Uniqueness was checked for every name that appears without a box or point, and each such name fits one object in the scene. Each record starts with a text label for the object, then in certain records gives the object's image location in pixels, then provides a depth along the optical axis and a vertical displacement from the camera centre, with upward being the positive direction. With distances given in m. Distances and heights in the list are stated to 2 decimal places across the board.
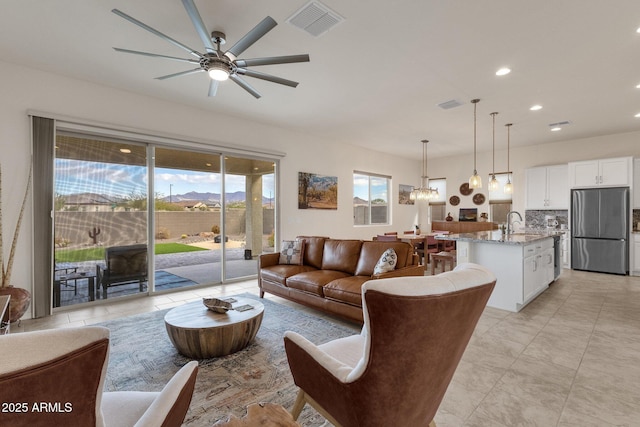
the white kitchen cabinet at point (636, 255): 5.77 -0.82
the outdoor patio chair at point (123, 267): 4.25 -0.80
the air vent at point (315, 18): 2.53 +1.79
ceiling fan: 2.21 +1.44
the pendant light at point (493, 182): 4.86 +0.53
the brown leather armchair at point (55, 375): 0.60 -0.36
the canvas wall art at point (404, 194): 9.02 +0.62
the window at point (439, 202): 9.23 +0.38
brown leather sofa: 3.22 -0.78
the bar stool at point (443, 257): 5.00 -0.76
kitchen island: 3.73 -0.64
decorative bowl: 2.71 -0.86
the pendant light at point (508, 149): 4.96 +1.60
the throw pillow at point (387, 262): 3.29 -0.55
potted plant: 3.01 -0.81
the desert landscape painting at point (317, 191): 6.42 +0.53
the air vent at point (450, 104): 4.65 +1.79
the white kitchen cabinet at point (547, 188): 6.83 +0.63
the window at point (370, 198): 7.91 +0.44
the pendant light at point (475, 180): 4.56 +0.53
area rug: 1.95 -1.26
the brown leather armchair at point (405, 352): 1.03 -0.54
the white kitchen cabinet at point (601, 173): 5.88 +0.87
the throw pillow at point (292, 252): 4.48 -0.60
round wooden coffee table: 2.42 -0.99
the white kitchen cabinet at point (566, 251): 6.57 -0.85
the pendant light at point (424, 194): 6.57 +0.46
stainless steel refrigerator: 5.85 -0.33
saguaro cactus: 4.12 -0.28
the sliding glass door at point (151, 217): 3.98 -0.05
